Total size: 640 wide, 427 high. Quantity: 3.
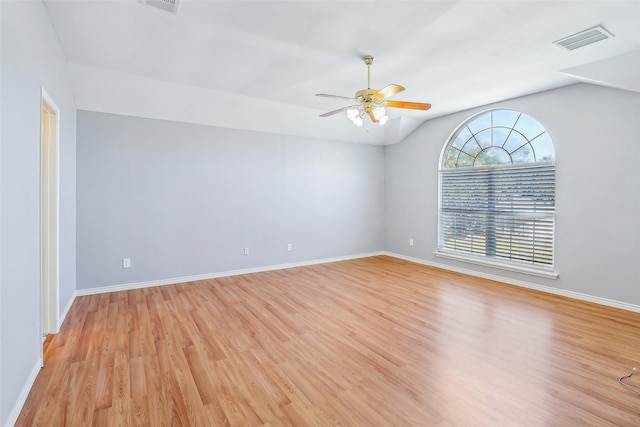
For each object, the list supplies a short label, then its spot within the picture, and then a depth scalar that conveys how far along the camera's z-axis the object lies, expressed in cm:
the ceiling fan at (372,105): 300
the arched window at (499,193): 432
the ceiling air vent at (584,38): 266
